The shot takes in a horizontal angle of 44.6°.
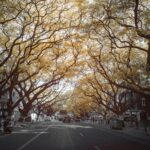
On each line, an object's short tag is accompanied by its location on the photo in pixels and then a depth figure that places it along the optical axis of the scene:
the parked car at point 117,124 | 28.41
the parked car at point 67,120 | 57.88
